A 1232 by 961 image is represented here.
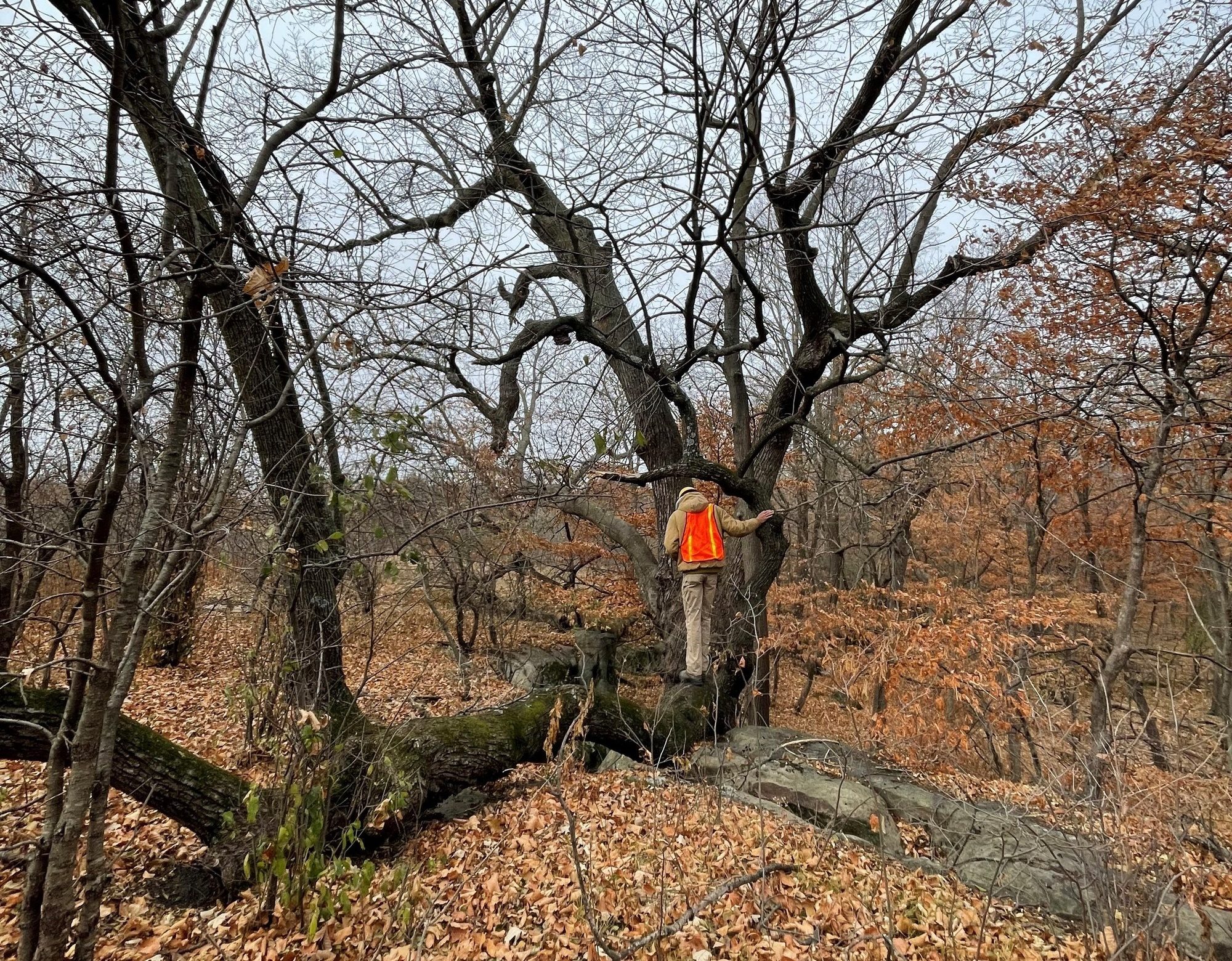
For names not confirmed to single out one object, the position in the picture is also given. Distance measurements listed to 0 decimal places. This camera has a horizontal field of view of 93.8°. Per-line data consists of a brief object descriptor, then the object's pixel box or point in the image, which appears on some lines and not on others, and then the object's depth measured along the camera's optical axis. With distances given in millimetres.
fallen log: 3279
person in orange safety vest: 6113
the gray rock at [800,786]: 4793
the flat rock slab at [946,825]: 2667
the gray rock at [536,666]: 8336
